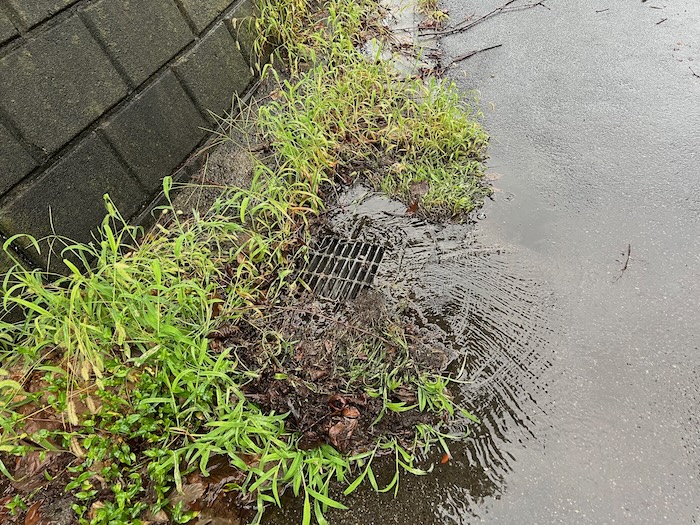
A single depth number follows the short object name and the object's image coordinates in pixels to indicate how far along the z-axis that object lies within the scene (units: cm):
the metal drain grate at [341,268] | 239
